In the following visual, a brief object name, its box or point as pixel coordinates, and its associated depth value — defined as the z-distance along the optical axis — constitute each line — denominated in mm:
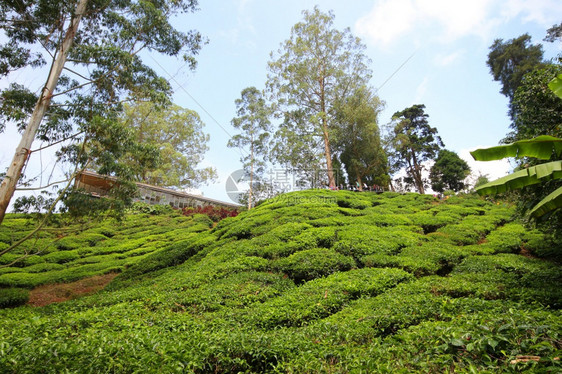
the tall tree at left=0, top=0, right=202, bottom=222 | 8820
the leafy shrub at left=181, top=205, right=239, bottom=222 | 23772
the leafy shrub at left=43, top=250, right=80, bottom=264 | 13844
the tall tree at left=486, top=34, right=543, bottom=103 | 23986
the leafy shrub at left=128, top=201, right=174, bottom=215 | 24172
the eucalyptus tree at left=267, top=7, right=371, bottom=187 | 25500
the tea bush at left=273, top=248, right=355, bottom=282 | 7926
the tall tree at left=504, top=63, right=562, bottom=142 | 7730
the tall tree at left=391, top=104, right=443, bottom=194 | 33806
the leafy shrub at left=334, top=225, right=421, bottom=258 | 8970
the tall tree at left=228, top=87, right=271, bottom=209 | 25578
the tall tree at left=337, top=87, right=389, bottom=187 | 25172
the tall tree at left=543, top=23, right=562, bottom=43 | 20859
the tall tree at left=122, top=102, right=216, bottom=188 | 29328
